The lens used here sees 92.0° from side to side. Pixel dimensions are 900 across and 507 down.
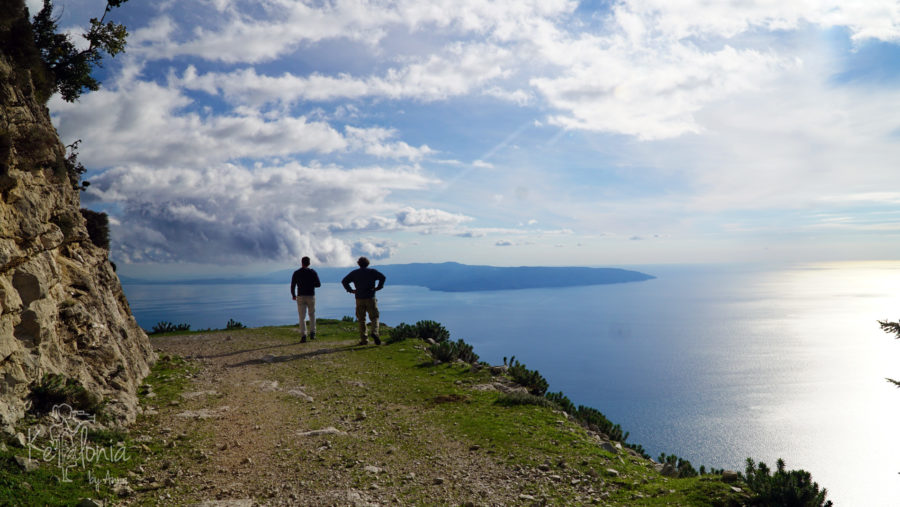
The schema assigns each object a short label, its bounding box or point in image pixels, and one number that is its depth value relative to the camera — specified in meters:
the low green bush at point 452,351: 16.55
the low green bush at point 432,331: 21.44
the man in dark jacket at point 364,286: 18.95
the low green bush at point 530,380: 14.05
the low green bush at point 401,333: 20.33
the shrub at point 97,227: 14.84
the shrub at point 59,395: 7.90
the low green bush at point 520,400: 11.40
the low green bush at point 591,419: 11.56
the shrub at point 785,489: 6.14
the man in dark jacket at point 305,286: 20.00
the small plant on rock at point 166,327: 27.56
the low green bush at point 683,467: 8.59
